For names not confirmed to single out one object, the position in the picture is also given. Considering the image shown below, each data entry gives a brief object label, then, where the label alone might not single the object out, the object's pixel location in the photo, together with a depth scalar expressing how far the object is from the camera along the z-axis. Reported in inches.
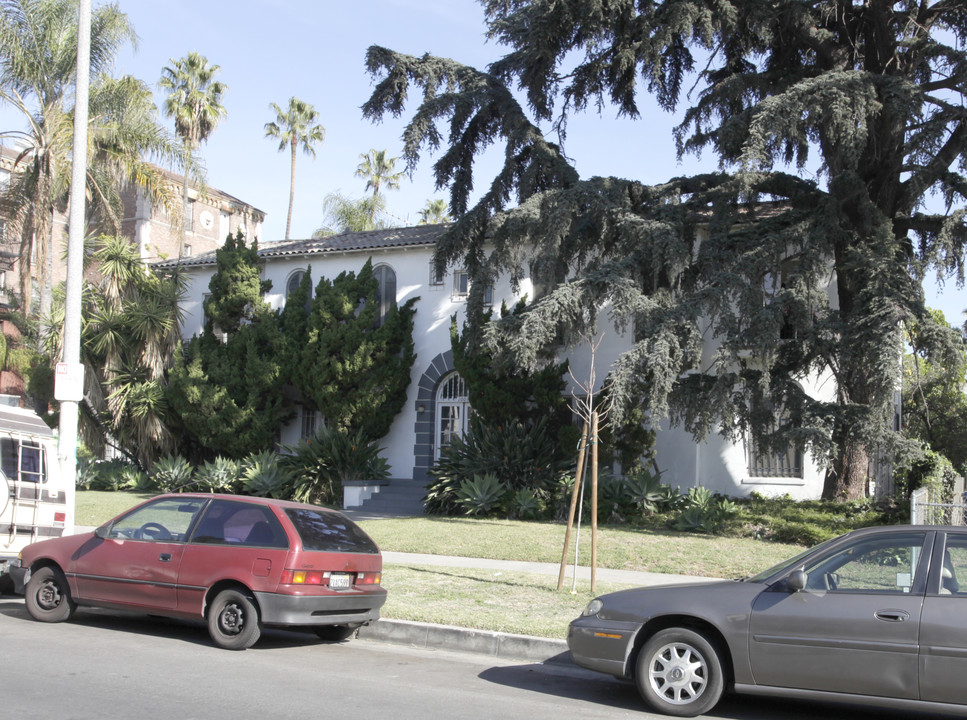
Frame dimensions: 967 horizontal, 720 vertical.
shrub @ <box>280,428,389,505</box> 882.1
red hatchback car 331.0
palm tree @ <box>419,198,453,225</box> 2017.7
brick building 1709.3
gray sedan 235.3
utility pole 515.8
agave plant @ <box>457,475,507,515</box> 750.5
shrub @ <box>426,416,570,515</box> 781.9
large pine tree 614.2
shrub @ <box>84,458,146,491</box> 959.6
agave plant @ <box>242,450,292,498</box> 867.4
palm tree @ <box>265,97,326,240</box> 1950.1
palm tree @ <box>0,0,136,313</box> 946.7
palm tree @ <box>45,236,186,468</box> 978.1
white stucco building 850.1
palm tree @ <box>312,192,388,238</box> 1851.6
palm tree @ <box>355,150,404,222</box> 1952.5
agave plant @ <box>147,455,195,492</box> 936.3
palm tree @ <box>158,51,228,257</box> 1715.1
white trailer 414.9
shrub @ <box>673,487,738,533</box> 667.4
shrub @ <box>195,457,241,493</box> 892.6
